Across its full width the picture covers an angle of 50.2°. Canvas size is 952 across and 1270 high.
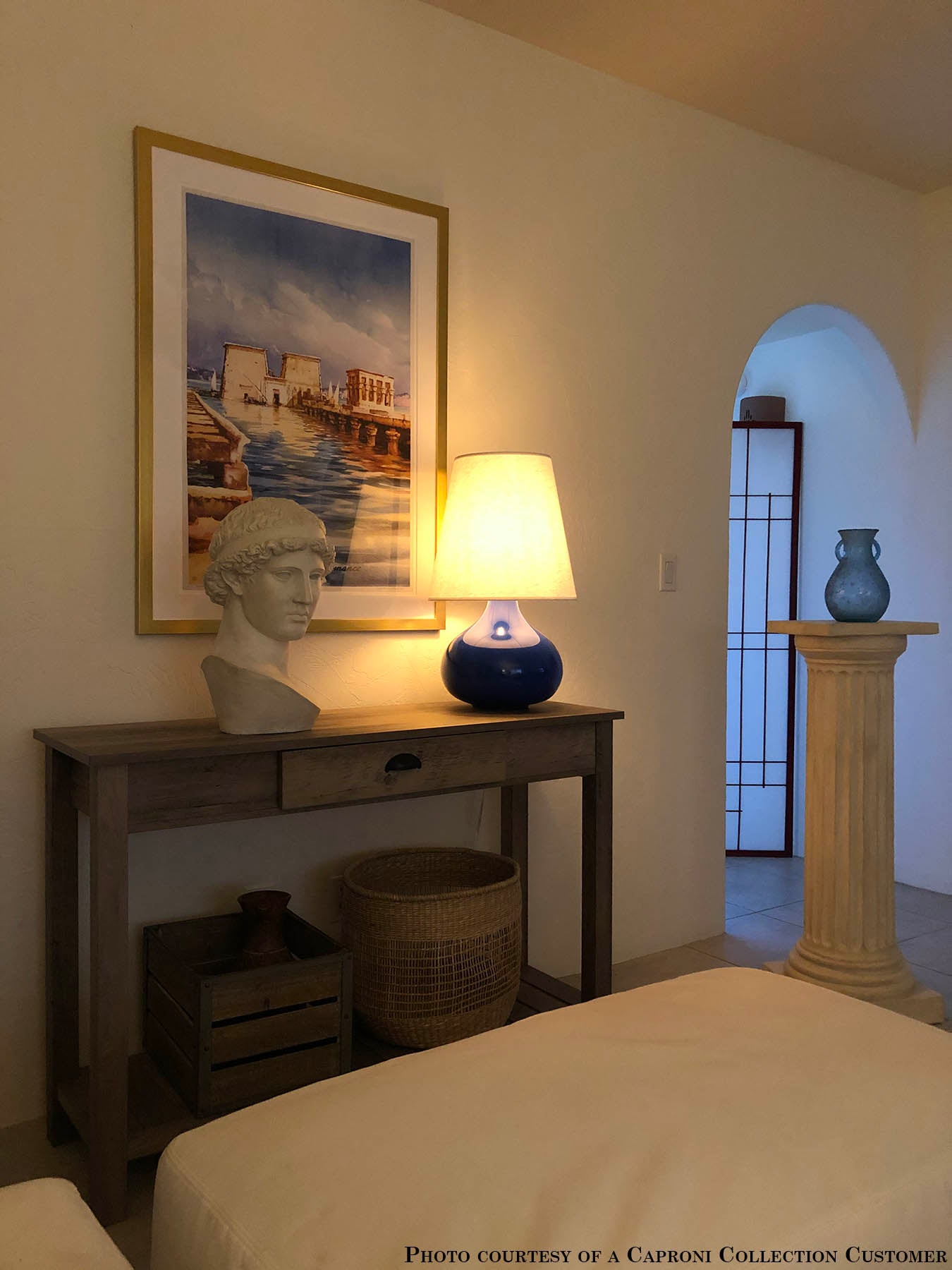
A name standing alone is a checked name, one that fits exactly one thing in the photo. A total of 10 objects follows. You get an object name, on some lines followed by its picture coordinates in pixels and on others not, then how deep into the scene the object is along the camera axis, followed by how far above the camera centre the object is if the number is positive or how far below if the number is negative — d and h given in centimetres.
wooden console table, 172 -40
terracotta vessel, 211 -72
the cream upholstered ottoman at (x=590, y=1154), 84 -52
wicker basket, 219 -81
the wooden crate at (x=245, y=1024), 188 -84
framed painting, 214 +49
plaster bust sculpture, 193 -3
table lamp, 232 +5
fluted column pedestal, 267 -59
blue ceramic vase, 274 +2
